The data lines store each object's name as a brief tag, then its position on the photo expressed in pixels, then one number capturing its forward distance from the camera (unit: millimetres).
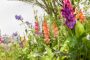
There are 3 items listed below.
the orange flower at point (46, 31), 2297
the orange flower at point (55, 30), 2274
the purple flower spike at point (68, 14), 1558
